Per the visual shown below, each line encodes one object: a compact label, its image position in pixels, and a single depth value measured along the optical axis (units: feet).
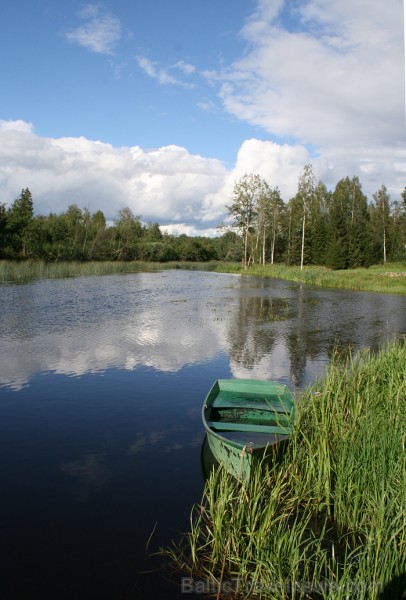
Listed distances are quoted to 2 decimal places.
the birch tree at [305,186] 179.32
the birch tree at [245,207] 211.00
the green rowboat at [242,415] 19.10
